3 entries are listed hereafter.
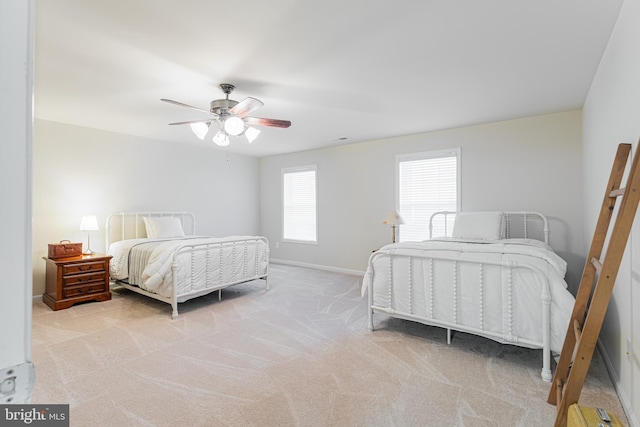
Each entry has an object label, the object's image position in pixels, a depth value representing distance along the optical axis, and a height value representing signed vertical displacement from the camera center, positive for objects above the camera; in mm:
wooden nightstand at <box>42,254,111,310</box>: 3748 -827
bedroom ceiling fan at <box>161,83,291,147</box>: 2837 +911
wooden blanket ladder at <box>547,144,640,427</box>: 1445 -357
